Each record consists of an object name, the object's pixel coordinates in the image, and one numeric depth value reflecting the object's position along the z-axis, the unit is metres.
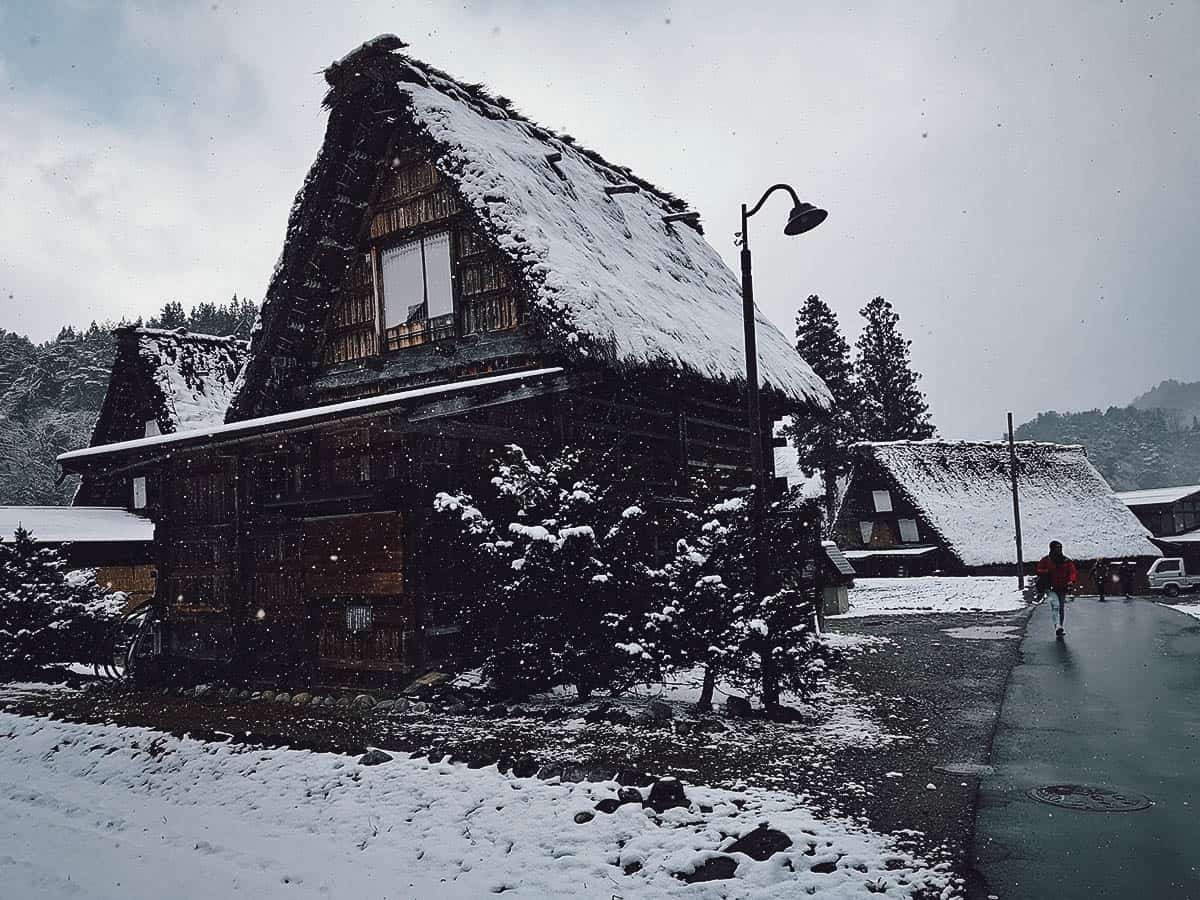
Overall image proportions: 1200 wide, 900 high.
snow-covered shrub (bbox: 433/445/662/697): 10.00
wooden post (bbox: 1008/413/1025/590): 32.88
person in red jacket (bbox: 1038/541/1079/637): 16.05
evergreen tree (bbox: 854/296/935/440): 49.91
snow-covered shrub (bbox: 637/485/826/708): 9.30
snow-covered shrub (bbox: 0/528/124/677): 15.82
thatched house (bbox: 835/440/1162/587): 40.62
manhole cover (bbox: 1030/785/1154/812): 6.20
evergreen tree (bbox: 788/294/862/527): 45.41
